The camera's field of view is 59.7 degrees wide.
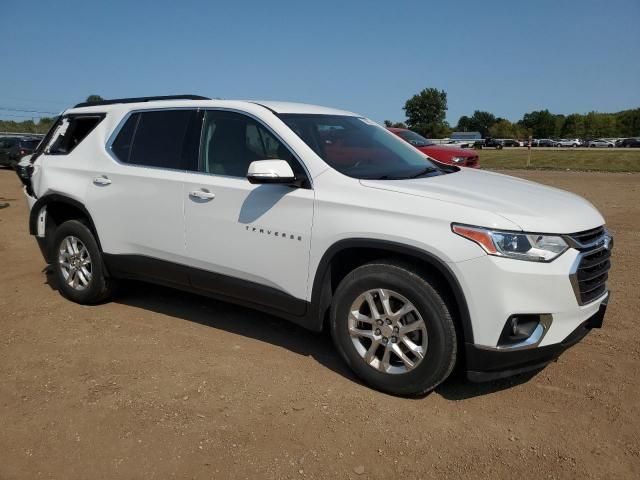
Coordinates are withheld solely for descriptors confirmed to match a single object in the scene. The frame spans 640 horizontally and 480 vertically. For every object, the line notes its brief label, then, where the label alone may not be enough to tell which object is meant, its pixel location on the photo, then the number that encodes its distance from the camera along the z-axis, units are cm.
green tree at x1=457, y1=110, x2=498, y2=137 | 13138
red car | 1312
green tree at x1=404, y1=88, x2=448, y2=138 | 10575
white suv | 308
